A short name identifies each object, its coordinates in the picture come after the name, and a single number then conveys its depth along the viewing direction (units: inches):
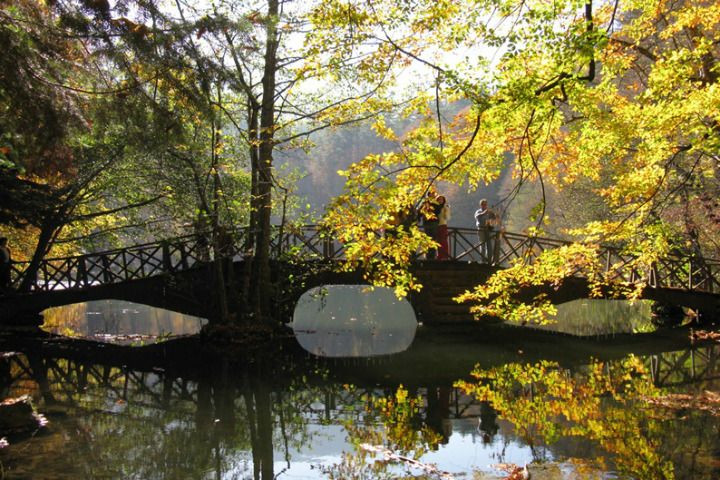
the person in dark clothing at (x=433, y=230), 562.0
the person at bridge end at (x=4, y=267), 580.7
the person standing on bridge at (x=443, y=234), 597.0
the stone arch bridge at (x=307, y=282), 583.9
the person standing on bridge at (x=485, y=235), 629.0
